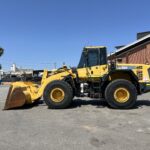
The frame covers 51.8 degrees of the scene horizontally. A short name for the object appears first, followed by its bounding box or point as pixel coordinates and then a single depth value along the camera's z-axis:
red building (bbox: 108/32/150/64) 13.07
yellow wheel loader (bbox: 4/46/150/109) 6.09
